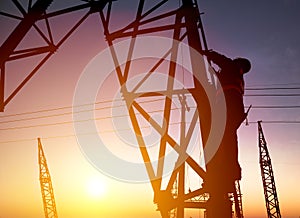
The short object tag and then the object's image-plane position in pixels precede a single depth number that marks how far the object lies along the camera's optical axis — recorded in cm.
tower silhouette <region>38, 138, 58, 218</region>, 4463
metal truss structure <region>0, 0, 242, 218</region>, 569
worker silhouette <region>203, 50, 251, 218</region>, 516
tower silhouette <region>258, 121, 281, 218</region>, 3847
